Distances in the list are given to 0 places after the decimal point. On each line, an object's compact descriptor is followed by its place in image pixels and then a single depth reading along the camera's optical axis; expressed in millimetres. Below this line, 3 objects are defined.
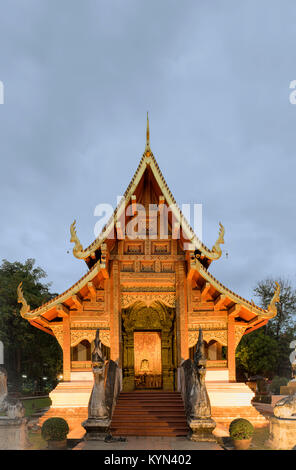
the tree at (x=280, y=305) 32094
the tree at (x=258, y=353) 28375
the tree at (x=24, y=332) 22766
